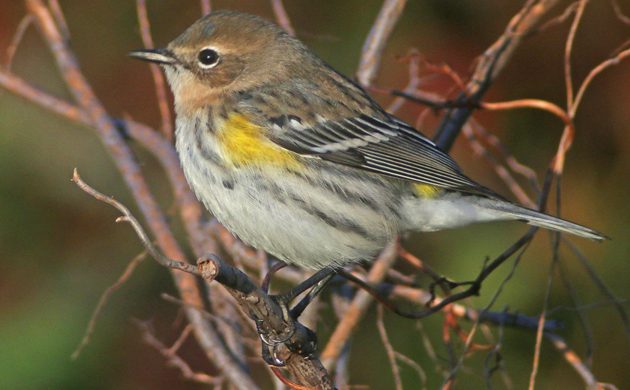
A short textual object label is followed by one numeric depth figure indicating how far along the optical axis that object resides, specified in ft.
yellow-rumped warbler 24.71
